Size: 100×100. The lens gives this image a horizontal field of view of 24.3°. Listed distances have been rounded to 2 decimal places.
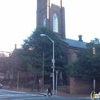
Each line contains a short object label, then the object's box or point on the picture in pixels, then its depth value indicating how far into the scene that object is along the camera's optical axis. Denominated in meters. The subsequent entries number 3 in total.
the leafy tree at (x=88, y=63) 34.84
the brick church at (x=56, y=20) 59.14
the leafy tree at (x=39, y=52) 45.62
